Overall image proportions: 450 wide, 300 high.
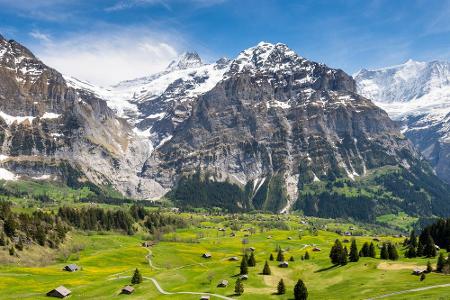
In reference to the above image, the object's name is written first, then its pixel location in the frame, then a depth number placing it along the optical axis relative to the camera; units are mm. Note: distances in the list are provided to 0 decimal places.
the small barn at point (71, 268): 183375
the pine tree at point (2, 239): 195000
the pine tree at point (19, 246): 198500
